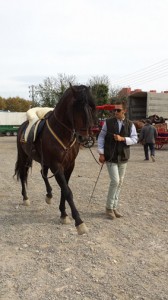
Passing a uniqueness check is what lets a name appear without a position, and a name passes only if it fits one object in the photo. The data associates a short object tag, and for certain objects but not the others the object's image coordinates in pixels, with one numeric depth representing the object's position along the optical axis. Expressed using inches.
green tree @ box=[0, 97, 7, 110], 3223.4
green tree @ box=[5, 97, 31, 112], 3245.6
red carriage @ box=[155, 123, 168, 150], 631.2
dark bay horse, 156.9
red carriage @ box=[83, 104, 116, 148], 686.8
